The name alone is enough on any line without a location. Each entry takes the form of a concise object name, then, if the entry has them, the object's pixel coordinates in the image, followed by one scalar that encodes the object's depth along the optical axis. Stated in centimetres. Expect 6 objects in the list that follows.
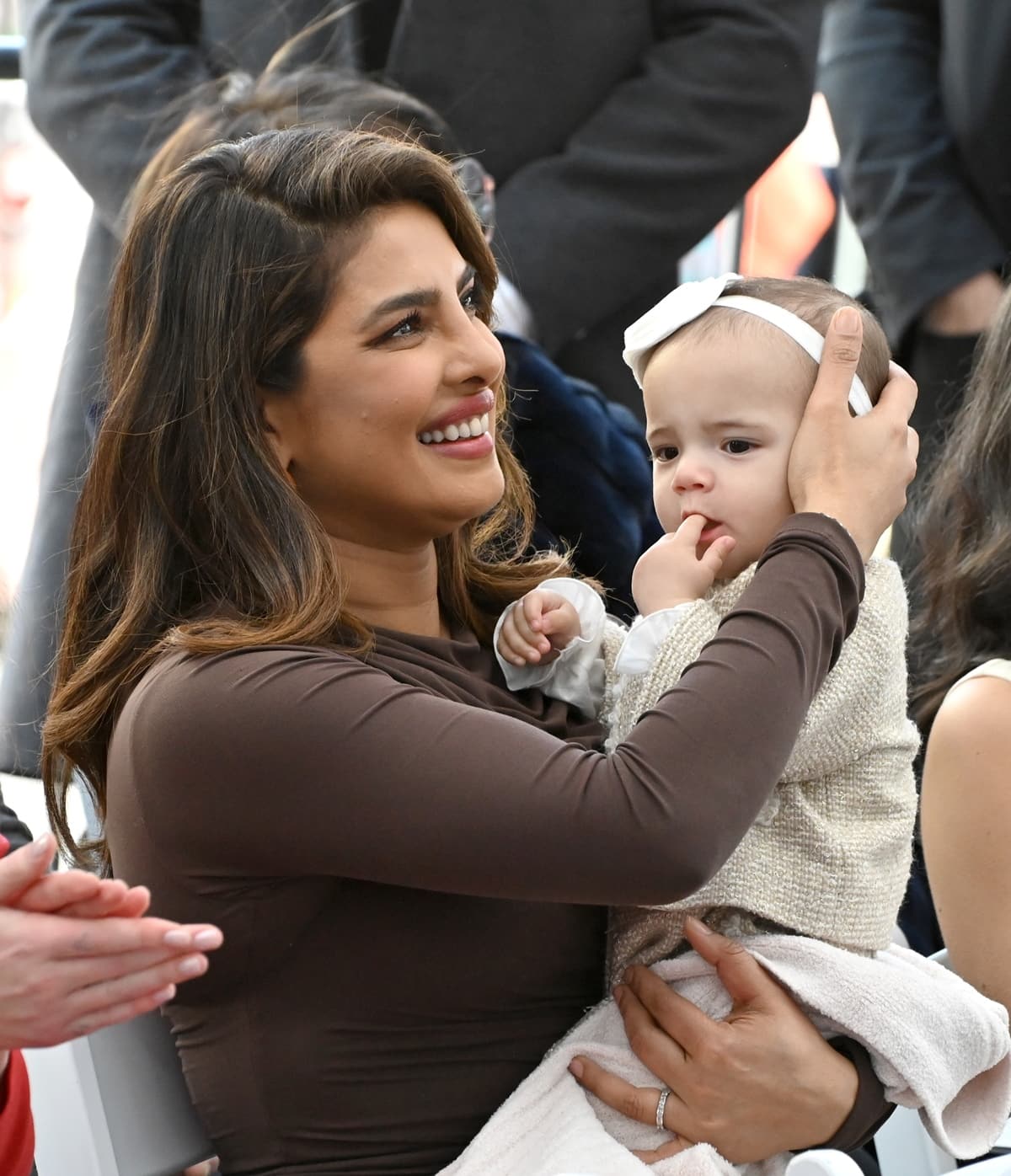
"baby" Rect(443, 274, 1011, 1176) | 478
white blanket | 475
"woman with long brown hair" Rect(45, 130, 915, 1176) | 467
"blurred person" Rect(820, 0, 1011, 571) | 632
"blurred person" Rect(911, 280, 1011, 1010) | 502
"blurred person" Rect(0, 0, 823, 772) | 588
